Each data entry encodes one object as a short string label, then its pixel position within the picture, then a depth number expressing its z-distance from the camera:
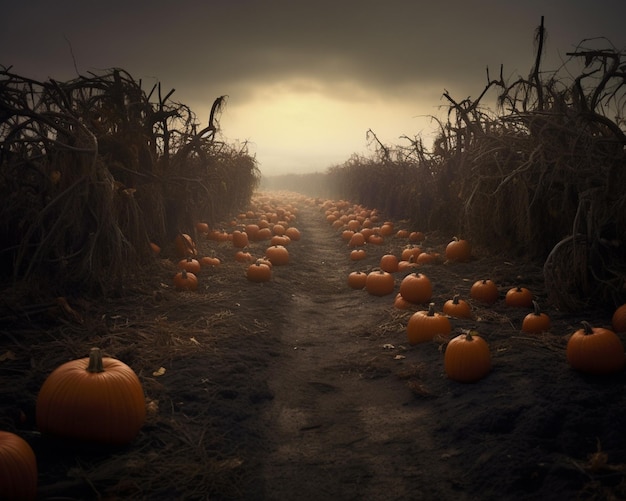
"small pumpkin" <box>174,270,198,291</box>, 7.56
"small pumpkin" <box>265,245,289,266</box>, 10.45
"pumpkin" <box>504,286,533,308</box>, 6.16
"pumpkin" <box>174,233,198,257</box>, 9.32
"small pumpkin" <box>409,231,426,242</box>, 12.80
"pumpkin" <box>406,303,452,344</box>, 5.36
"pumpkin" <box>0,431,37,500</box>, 2.47
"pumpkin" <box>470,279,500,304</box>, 6.58
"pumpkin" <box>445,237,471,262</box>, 9.28
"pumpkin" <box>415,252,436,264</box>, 9.45
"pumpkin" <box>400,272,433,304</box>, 6.83
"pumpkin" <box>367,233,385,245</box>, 12.89
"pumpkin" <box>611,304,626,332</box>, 4.64
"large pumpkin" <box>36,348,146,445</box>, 3.09
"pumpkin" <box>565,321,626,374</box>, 3.72
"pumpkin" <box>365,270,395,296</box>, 8.05
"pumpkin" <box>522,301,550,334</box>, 5.09
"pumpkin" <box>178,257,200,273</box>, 8.39
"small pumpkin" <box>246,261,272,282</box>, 8.65
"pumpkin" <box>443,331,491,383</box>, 4.23
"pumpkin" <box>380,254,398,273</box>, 9.48
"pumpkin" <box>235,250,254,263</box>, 10.50
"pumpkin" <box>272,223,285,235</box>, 13.79
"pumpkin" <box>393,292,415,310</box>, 6.92
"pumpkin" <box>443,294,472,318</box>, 5.90
